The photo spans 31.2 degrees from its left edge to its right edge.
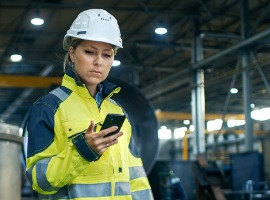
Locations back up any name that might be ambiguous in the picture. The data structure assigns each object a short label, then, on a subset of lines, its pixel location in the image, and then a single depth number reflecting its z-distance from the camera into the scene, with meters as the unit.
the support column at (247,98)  10.30
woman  1.54
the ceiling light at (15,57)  13.56
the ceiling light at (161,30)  12.06
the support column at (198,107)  12.59
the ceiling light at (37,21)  11.08
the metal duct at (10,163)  2.70
